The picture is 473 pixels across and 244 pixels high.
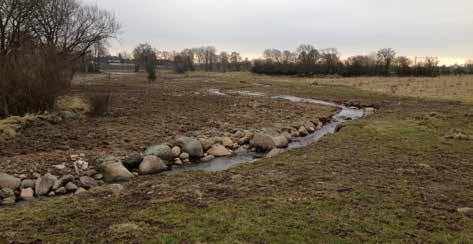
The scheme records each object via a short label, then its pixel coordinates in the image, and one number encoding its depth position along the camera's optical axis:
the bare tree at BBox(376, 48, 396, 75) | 71.72
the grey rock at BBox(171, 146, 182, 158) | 13.66
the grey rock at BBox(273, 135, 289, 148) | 16.12
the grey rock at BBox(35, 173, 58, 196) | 9.76
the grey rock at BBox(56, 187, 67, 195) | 9.85
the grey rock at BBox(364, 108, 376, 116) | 26.50
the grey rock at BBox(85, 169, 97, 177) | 11.12
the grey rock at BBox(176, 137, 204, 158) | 14.08
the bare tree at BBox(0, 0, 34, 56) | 27.16
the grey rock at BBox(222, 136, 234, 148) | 15.66
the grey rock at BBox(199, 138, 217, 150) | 14.95
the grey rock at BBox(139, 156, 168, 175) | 11.81
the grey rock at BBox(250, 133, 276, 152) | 15.50
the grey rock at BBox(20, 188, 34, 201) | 9.46
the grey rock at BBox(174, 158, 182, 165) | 13.24
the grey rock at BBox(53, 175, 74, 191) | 9.97
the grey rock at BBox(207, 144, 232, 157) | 14.60
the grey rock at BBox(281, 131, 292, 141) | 17.64
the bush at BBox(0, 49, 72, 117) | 17.17
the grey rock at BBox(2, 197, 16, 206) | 9.02
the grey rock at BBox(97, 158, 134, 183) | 10.95
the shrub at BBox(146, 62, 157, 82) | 60.40
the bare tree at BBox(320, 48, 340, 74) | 73.94
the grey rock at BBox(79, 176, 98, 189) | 10.34
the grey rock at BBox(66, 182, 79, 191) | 10.02
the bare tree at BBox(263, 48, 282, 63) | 138.75
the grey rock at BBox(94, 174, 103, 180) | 11.00
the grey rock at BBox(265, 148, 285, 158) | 13.75
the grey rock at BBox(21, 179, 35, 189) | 9.86
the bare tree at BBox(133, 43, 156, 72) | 109.69
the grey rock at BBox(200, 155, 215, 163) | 13.92
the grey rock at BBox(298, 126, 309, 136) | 19.33
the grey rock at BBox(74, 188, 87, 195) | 9.55
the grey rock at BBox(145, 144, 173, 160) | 13.02
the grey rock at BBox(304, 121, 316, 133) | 20.49
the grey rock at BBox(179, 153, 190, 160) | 13.70
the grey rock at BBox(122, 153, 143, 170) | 12.06
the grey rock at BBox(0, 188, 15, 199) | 9.32
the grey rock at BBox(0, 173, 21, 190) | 9.69
